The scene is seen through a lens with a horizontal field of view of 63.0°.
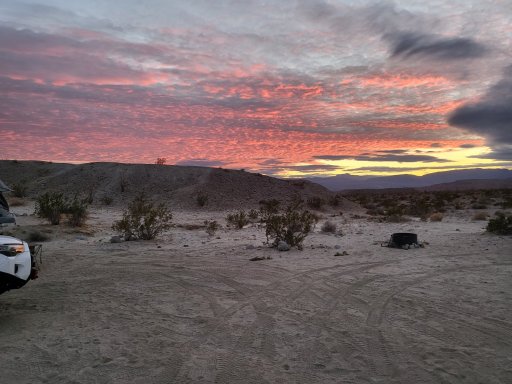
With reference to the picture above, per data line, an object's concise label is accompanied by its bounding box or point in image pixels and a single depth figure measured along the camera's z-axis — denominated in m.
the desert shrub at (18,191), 37.16
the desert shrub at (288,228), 14.27
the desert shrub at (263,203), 36.15
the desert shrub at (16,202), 31.08
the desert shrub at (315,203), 37.19
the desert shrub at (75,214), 18.34
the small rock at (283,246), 13.53
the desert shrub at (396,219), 24.00
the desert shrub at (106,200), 36.22
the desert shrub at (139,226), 15.64
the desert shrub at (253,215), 24.77
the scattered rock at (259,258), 11.77
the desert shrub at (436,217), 24.93
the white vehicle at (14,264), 5.83
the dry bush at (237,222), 20.87
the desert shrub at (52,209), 18.20
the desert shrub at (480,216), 24.31
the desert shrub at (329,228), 18.76
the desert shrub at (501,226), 15.73
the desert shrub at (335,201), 40.05
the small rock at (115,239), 14.73
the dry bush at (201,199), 35.00
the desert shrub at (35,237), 14.34
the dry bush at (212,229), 17.82
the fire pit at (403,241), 13.85
